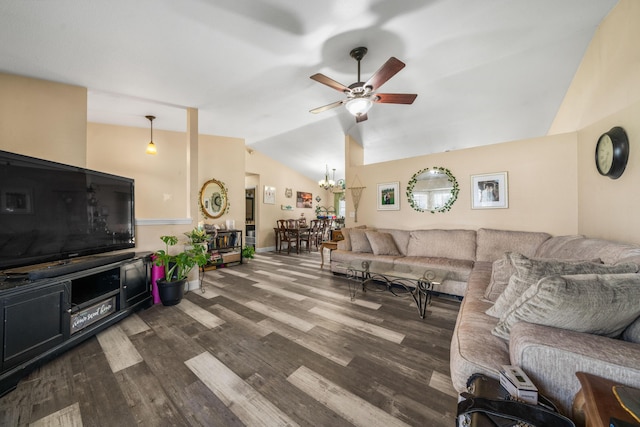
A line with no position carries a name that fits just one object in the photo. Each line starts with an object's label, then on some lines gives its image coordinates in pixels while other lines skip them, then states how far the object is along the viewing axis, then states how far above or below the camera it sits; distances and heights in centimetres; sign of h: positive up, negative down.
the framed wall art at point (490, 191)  323 +35
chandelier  704 +103
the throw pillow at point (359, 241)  375 -44
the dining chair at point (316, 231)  667 -49
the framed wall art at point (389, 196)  414 +36
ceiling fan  215 +134
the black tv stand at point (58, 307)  138 -71
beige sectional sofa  80 -48
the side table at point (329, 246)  427 -59
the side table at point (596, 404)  57 -53
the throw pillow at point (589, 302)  87 -35
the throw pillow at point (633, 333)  90 -49
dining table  610 -47
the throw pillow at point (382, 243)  359 -46
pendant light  373 +114
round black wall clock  186 +56
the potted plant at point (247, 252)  486 -82
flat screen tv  157 +4
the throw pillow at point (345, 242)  388 -47
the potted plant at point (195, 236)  316 -30
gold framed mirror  470 +37
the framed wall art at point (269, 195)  638 +60
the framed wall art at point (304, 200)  762 +56
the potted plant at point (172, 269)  255 -66
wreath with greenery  360 +43
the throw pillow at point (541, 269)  112 -28
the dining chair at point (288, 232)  611 -49
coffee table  235 -69
